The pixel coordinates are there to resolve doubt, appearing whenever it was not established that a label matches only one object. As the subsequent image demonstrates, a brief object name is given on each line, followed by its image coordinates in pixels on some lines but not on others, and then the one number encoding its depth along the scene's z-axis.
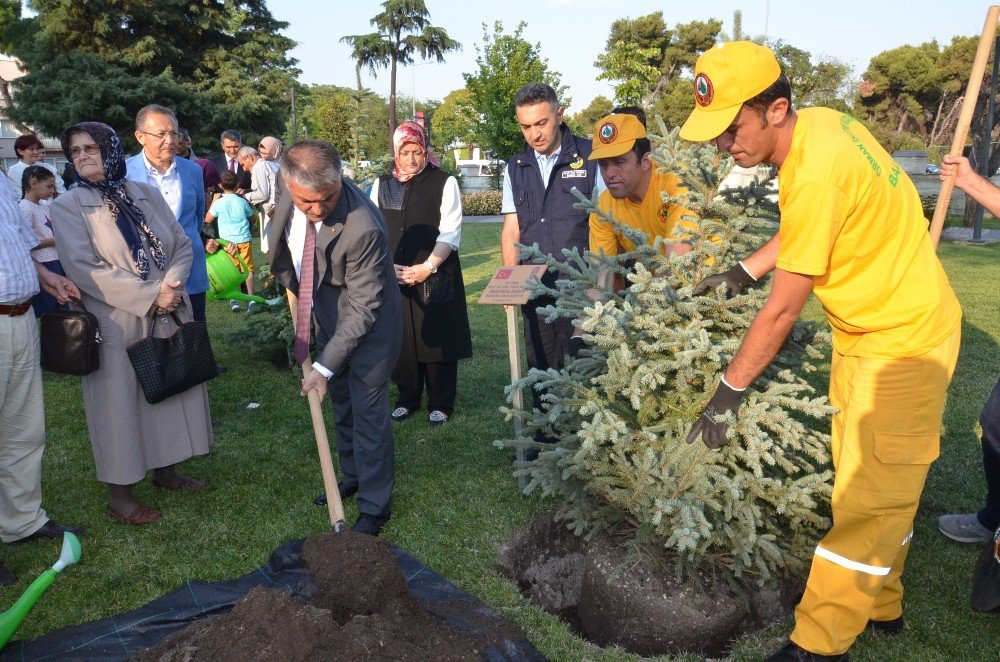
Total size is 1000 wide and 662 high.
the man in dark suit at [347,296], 3.28
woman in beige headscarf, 10.04
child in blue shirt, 9.02
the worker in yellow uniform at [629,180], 3.52
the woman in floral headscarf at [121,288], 3.63
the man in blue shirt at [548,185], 4.23
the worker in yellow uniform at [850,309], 2.20
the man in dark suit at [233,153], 11.14
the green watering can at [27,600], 2.55
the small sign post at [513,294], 4.06
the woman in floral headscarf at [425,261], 5.09
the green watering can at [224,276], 7.37
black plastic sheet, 2.69
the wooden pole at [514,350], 4.18
